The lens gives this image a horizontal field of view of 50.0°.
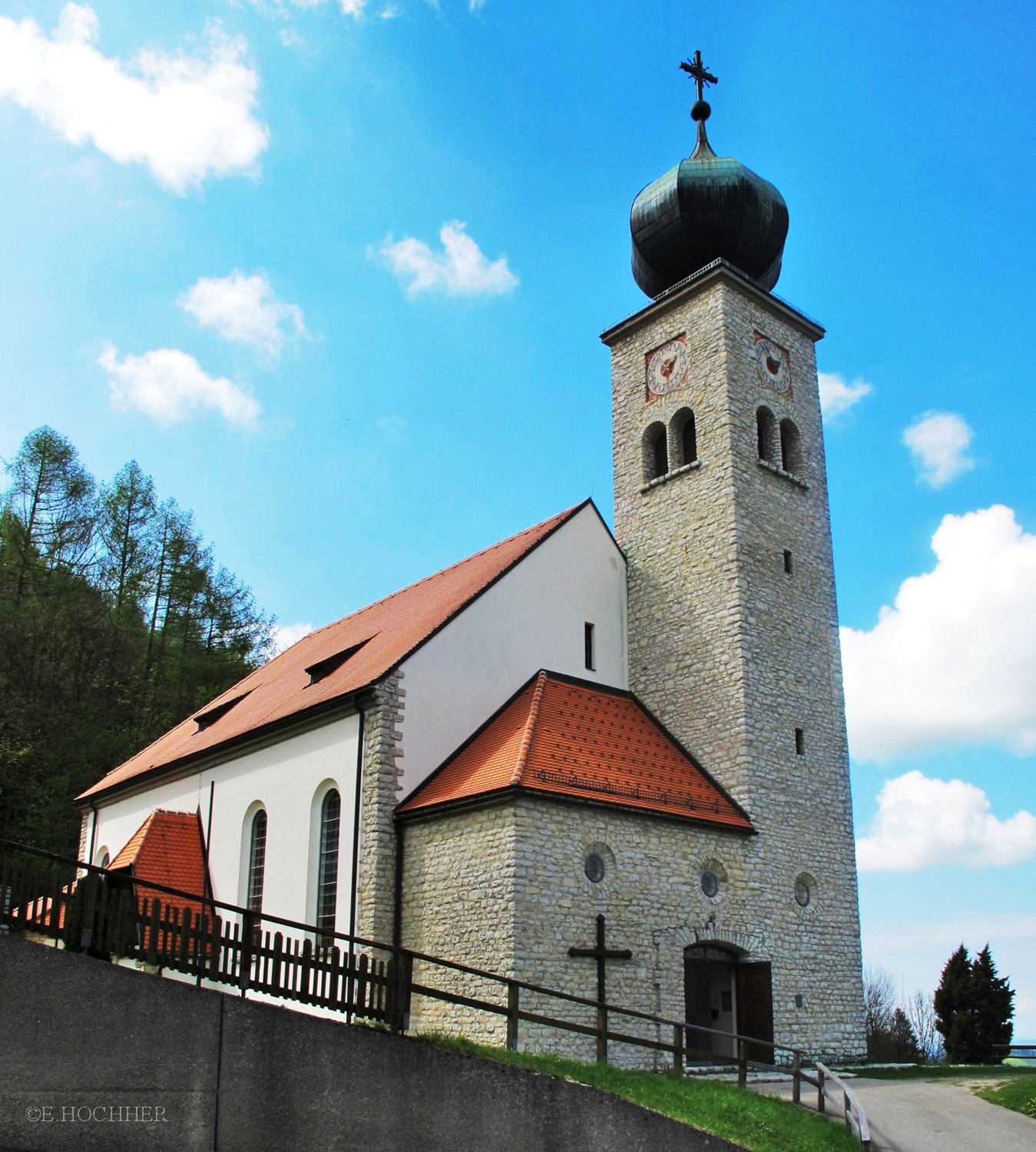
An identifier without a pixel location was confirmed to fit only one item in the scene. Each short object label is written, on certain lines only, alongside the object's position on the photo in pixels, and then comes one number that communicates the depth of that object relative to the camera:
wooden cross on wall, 15.95
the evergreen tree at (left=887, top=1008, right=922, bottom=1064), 28.26
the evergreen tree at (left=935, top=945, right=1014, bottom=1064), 26.56
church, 16.62
